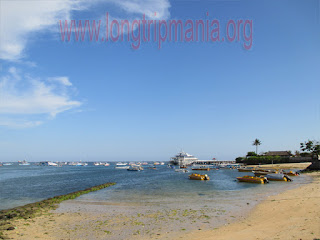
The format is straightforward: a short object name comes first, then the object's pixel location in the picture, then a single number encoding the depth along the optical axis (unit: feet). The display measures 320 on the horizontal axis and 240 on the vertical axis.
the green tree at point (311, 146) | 306.35
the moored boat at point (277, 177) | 170.06
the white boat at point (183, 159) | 570.70
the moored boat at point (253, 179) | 160.35
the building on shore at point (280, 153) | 413.08
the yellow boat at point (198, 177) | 201.67
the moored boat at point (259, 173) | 211.06
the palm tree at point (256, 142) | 518.86
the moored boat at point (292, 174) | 207.90
